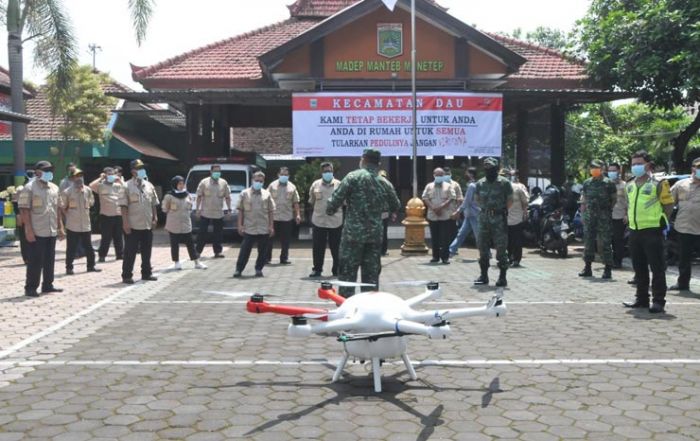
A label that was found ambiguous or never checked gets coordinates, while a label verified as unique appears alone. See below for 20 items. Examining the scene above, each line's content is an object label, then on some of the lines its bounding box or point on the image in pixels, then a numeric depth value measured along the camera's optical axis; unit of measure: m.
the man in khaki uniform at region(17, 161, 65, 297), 8.76
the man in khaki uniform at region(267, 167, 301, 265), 12.54
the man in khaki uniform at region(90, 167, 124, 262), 12.17
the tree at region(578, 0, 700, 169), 14.09
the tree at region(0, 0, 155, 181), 16.11
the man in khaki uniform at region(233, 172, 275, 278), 11.12
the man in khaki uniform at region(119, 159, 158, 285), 10.11
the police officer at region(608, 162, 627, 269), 11.49
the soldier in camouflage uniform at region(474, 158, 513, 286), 9.47
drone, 4.33
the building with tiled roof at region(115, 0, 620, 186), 18.12
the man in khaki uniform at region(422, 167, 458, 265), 12.40
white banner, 17.59
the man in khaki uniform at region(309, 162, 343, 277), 10.90
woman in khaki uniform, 11.79
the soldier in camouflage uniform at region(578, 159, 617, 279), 10.46
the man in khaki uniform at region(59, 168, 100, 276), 11.52
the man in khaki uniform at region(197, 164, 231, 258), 13.65
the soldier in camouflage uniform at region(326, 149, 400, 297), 6.17
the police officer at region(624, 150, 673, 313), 7.68
